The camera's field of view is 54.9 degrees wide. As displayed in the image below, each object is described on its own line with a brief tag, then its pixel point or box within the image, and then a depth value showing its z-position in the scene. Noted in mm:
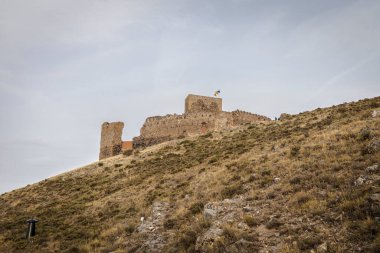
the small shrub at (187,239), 12497
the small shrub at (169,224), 15038
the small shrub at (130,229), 16330
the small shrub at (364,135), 16750
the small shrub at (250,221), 12055
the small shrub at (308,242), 9688
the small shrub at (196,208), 15478
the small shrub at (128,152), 40312
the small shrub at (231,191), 15742
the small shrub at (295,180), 14217
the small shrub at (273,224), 11469
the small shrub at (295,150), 18275
